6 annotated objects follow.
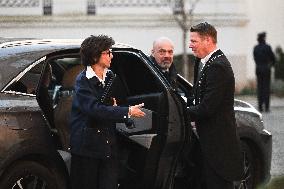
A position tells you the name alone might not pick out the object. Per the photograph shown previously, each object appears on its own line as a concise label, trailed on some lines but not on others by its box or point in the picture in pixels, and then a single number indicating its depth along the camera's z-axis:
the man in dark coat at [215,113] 12.74
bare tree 49.03
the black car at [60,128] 12.51
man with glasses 16.09
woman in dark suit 11.73
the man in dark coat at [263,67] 37.72
